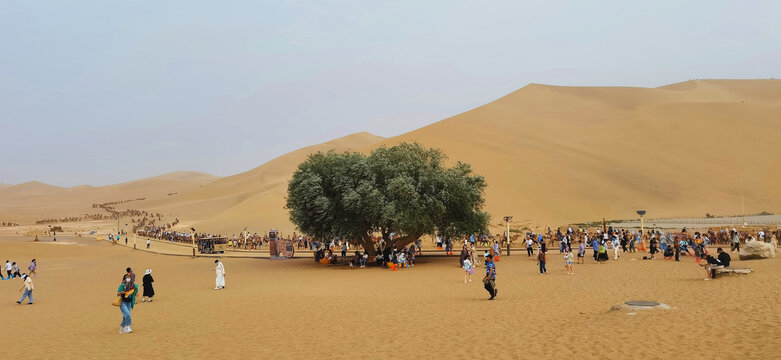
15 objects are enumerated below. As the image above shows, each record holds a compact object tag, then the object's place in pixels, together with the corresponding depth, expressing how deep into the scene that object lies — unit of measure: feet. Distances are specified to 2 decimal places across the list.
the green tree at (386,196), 106.93
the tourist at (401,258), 102.75
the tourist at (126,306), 49.80
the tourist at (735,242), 104.99
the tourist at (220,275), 79.22
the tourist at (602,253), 95.30
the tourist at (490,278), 60.08
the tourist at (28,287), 70.87
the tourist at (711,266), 65.89
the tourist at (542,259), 82.92
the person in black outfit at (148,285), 69.61
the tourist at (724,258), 68.33
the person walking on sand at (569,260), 82.38
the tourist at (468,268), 76.72
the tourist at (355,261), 111.75
